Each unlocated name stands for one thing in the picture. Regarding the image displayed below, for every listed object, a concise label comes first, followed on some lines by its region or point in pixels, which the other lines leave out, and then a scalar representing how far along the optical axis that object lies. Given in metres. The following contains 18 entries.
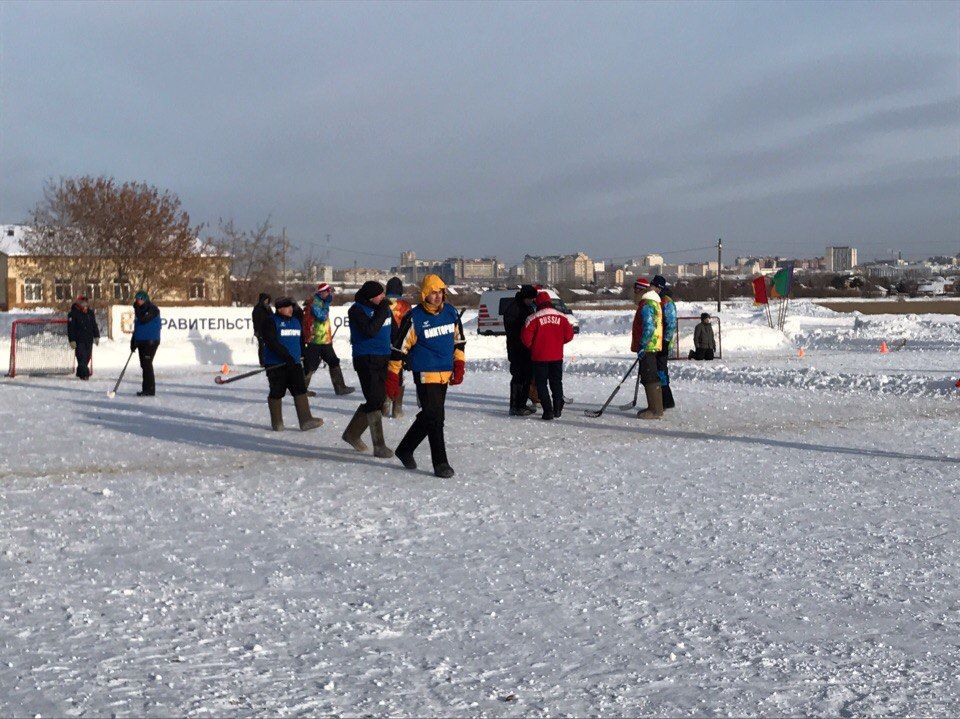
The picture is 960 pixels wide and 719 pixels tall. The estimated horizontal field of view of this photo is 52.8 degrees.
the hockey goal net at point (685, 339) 25.34
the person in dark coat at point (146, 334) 15.54
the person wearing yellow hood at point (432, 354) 8.45
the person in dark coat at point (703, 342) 23.88
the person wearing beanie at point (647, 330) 12.16
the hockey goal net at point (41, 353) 21.09
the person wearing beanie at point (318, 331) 14.81
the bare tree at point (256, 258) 55.34
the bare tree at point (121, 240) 41.44
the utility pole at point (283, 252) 56.34
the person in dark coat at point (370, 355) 9.51
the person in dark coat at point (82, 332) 19.00
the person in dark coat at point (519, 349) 12.83
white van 32.94
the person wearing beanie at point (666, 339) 12.72
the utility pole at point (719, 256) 62.77
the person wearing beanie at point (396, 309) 11.77
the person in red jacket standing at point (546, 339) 12.16
